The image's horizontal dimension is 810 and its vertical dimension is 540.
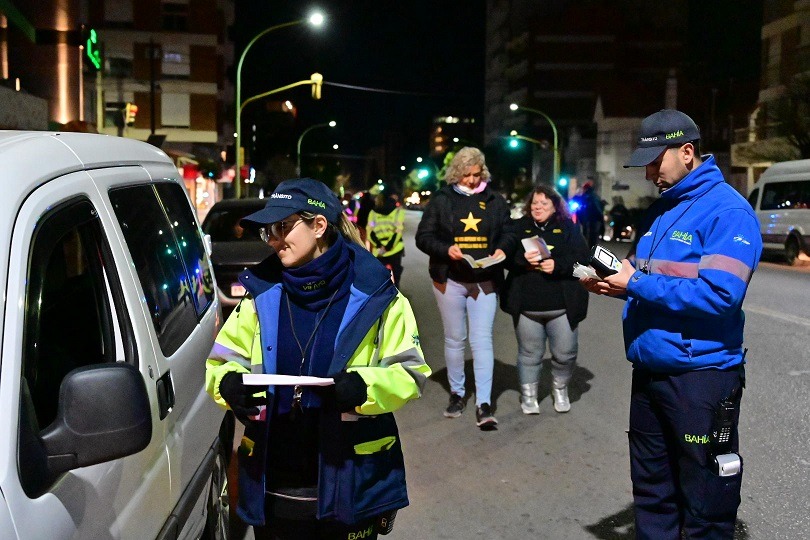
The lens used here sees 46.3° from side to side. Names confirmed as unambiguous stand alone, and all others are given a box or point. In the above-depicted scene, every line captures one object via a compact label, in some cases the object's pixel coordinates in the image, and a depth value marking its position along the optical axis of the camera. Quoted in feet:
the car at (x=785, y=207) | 81.71
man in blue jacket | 12.14
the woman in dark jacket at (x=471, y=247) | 23.87
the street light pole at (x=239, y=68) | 90.65
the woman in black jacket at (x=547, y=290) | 24.41
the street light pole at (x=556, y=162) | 172.49
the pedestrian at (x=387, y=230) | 44.11
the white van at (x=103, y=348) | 6.96
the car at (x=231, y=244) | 32.99
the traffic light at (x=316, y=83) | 96.48
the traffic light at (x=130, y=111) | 119.34
